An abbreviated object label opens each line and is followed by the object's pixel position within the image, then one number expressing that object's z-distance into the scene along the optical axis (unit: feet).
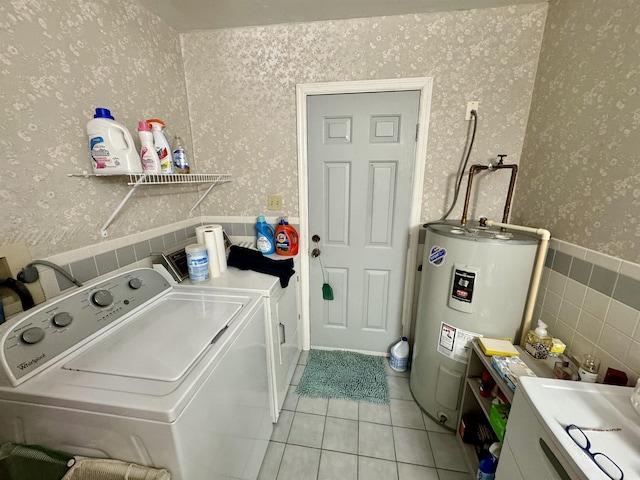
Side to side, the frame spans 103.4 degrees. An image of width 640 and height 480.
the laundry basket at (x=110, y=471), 2.08
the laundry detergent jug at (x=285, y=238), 6.16
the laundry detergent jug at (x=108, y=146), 3.43
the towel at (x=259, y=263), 5.04
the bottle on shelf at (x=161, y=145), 4.12
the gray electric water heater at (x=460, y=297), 4.07
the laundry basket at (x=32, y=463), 2.13
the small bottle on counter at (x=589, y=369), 3.23
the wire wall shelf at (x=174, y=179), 3.69
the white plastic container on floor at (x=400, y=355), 6.43
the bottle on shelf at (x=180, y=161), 4.73
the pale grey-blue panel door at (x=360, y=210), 5.68
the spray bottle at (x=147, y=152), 3.88
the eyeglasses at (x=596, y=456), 1.98
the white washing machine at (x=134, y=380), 2.17
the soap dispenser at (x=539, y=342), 3.92
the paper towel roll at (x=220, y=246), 4.98
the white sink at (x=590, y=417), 2.11
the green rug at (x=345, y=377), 5.83
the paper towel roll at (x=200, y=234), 4.85
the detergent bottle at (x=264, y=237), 6.20
